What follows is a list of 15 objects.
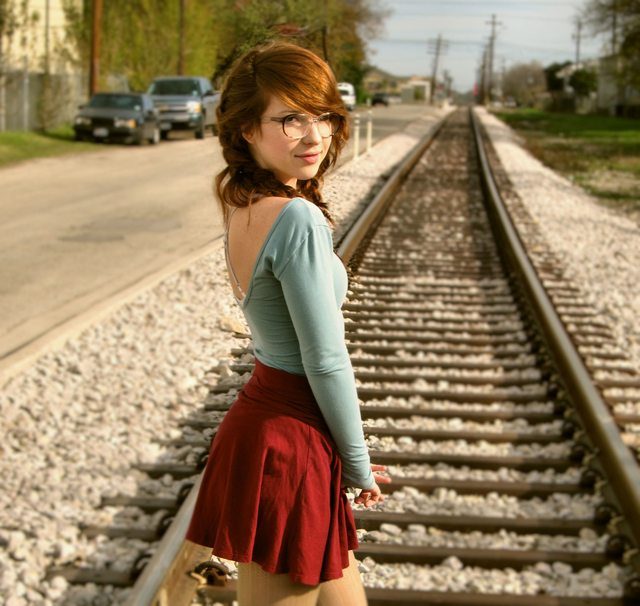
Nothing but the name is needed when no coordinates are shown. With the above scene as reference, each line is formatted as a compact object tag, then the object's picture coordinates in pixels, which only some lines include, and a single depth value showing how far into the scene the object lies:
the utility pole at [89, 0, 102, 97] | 30.36
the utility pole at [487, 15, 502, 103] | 139.38
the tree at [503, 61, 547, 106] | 178.80
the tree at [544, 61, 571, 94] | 112.88
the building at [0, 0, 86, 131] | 29.73
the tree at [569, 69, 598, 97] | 91.06
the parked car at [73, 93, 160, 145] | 27.53
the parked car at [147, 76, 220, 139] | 22.52
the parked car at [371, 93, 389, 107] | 89.56
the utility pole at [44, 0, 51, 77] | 31.69
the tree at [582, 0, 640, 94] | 38.41
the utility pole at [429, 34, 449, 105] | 150.38
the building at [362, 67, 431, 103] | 128.12
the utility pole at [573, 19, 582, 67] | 114.11
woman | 1.96
